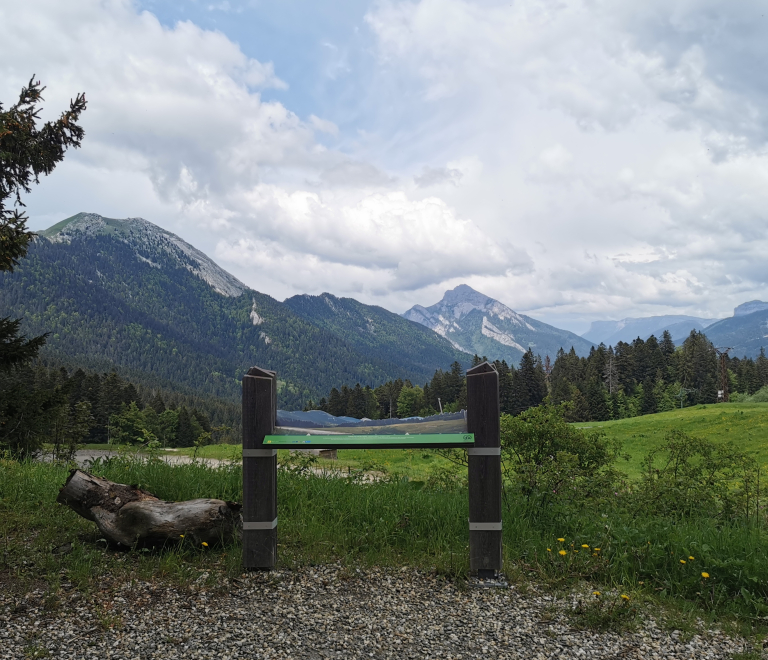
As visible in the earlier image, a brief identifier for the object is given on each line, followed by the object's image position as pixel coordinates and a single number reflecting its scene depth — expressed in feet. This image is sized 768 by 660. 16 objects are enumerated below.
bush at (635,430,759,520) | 22.66
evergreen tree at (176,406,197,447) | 198.57
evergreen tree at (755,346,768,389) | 259.19
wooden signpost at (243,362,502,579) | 17.69
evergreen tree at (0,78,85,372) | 28.12
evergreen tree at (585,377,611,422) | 224.53
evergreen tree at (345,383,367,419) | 270.87
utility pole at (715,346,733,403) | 202.08
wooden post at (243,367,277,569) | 18.13
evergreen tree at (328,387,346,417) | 276.06
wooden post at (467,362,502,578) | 17.74
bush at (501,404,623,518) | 23.25
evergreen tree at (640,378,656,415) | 238.48
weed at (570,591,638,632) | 14.55
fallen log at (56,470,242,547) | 18.28
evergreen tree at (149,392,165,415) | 240.53
